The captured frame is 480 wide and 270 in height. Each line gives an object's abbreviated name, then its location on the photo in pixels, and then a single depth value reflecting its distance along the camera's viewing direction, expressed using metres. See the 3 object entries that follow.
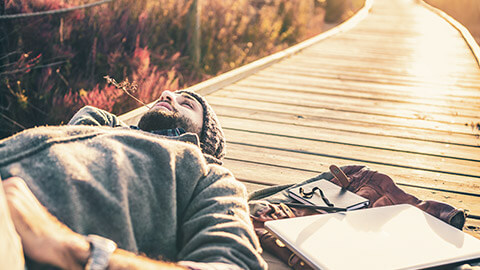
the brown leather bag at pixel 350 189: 2.04
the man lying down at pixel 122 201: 1.17
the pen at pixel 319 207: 2.16
